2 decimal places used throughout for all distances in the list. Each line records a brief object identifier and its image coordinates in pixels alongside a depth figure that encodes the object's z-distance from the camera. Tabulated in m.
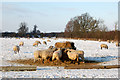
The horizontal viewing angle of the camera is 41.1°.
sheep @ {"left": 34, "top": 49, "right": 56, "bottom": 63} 14.02
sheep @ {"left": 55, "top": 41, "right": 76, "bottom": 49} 16.78
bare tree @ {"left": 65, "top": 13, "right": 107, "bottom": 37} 66.19
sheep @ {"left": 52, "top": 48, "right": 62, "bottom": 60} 13.75
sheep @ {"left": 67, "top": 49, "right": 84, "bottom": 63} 13.80
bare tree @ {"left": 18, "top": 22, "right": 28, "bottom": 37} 94.61
